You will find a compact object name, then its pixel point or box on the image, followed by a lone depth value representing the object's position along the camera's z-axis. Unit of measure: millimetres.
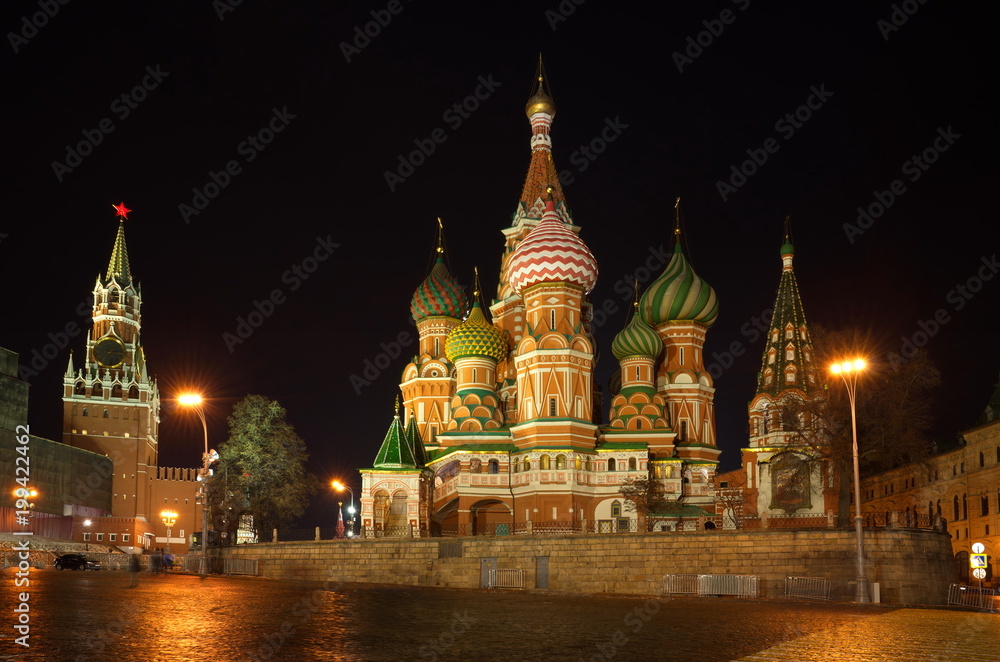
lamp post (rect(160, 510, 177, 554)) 78000
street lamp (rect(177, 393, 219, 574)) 35125
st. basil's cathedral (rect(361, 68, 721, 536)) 52312
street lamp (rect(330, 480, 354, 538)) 56406
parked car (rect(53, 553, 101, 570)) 41469
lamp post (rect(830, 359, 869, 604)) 29094
